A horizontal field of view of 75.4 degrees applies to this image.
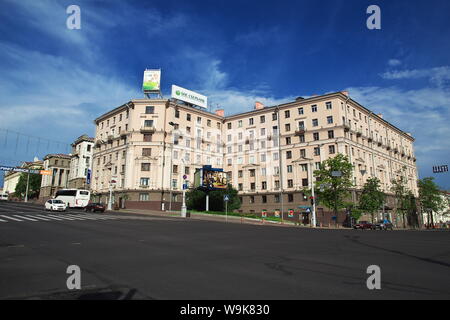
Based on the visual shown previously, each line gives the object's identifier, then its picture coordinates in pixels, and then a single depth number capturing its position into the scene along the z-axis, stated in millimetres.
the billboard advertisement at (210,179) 47781
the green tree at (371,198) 48938
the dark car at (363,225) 41438
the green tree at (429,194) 75688
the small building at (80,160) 83188
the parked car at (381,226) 41781
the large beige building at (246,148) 54969
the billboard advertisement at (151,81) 59125
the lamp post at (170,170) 54375
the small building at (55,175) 96906
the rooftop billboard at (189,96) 59500
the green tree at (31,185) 106188
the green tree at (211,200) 51781
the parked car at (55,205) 35625
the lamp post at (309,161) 54097
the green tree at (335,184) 42406
